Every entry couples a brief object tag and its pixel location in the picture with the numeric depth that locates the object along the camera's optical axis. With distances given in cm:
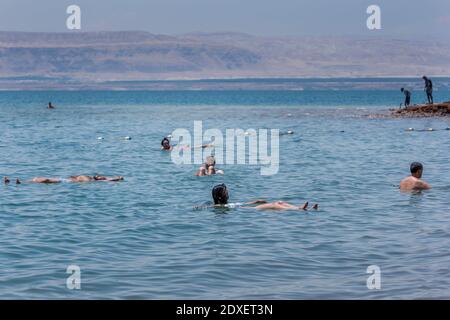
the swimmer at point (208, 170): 3062
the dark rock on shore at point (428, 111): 7162
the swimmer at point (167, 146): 4172
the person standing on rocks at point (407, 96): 7931
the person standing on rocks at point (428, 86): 7090
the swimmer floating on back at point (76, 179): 2886
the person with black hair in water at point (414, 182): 2598
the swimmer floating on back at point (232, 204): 2244
